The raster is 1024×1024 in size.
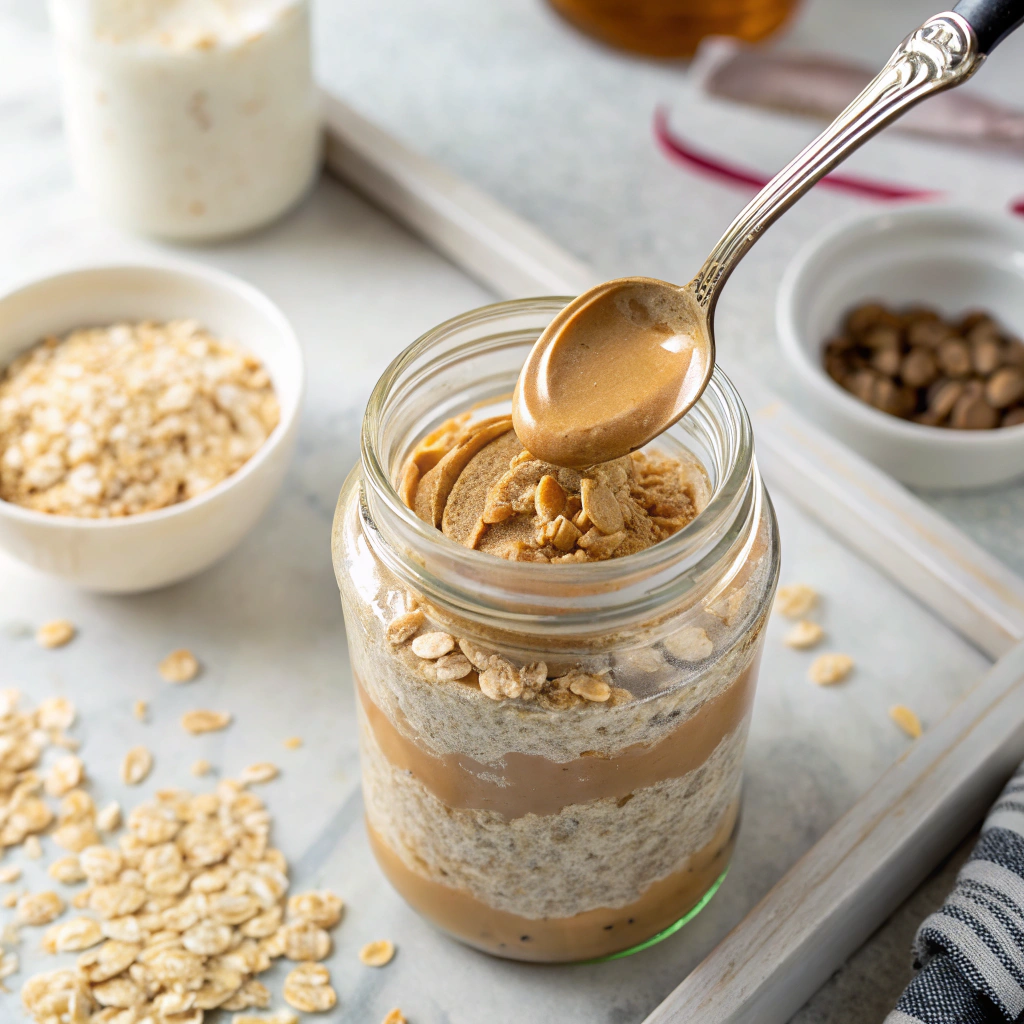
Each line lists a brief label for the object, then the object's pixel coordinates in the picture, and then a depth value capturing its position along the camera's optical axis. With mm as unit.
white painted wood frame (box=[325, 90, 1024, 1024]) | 550
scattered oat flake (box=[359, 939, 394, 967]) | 568
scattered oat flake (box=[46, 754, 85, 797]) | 594
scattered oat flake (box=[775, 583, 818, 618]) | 626
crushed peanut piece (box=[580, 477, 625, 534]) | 515
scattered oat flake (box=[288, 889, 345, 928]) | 573
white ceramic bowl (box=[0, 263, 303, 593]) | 597
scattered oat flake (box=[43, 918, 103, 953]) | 565
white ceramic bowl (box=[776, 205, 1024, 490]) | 660
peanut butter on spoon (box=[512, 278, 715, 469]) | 516
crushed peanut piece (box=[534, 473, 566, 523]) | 517
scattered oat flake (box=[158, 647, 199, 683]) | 615
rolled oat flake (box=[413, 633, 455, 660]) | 513
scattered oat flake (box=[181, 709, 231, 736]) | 605
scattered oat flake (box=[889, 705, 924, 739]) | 604
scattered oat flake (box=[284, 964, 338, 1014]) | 559
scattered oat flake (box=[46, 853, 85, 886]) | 577
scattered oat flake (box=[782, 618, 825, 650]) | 619
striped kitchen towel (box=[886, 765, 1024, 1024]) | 539
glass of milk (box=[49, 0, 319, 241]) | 671
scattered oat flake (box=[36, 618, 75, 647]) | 621
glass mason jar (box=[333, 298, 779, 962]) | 507
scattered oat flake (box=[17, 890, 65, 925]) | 571
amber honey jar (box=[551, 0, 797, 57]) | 799
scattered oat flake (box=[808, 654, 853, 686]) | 613
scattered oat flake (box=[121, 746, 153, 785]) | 597
